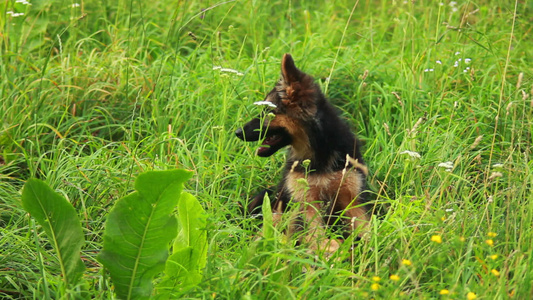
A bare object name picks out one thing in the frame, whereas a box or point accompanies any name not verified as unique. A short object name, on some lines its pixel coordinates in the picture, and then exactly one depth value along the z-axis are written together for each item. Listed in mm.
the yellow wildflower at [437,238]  6120
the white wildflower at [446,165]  7281
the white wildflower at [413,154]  7738
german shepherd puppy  9266
